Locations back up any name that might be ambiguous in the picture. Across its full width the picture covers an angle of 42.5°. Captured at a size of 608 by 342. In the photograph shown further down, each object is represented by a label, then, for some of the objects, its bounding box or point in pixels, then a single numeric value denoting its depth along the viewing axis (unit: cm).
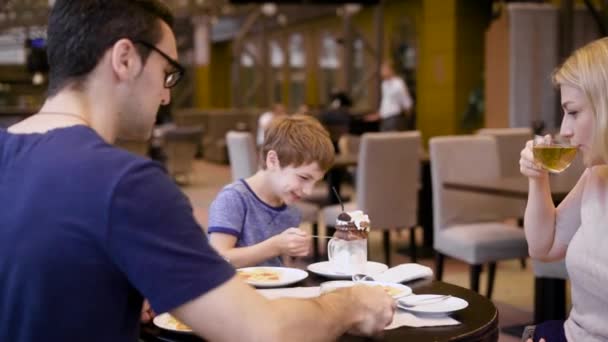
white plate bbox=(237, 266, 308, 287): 184
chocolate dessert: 202
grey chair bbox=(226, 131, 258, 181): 508
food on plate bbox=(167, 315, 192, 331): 154
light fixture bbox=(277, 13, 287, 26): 1939
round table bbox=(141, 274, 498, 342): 149
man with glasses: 106
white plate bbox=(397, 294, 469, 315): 160
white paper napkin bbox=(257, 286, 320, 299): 177
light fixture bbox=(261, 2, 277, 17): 1365
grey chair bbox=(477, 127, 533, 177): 565
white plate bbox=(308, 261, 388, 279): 198
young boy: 235
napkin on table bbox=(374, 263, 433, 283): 190
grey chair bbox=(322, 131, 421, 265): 507
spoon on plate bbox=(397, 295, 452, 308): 165
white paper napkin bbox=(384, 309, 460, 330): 156
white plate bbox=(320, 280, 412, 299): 174
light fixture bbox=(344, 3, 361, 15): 1313
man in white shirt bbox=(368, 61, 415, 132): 1142
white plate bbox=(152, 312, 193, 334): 153
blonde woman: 177
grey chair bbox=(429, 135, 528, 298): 421
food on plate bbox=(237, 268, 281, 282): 189
